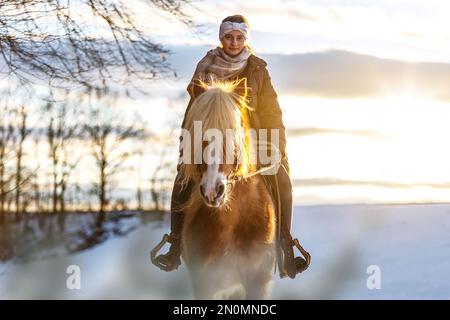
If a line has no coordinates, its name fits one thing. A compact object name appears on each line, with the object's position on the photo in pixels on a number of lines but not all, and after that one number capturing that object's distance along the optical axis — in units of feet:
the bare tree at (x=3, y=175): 48.19
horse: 29.60
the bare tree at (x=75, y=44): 38.42
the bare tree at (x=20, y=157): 51.75
